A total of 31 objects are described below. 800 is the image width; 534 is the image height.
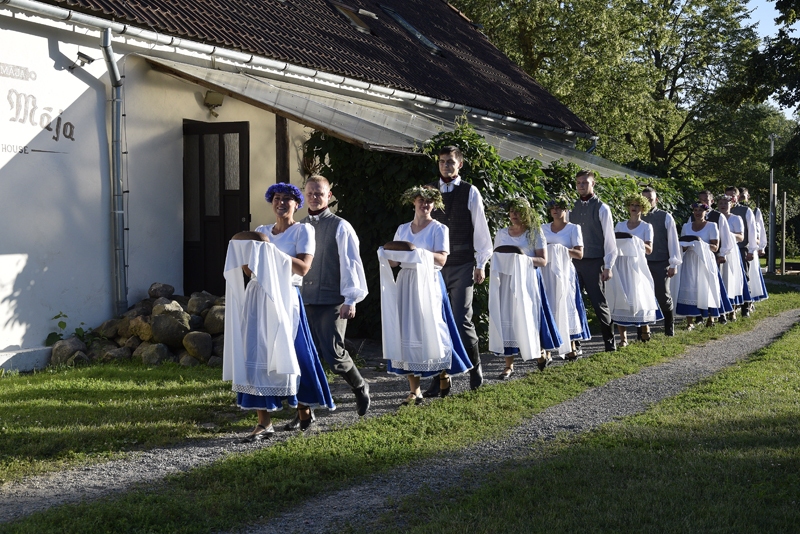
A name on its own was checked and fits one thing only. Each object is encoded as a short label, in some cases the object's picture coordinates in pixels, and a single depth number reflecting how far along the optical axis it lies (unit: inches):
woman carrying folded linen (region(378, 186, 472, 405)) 307.6
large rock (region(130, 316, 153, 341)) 399.5
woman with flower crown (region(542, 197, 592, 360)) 405.7
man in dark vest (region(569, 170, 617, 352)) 432.1
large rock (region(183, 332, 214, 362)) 389.7
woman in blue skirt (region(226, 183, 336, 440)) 256.8
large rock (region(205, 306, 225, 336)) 402.0
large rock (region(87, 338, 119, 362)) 394.9
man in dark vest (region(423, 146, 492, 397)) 330.3
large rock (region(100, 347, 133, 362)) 391.5
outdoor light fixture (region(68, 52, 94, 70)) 404.2
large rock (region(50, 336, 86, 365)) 388.2
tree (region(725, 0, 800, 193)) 1025.5
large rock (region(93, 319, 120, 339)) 409.8
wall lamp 486.9
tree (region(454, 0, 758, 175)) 1125.1
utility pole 1112.8
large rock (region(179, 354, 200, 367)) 385.7
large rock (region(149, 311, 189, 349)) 396.2
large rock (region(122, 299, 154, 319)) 413.1
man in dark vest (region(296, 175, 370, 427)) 273.1
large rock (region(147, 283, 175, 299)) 434.6
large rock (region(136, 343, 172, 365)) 387.5
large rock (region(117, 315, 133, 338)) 406.9
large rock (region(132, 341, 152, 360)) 391.9
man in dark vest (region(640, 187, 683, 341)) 491.5
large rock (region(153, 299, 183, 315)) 400.8
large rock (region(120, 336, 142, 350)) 401.4
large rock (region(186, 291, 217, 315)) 414.9
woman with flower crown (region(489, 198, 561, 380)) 368.5
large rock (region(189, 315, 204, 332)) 405.6
